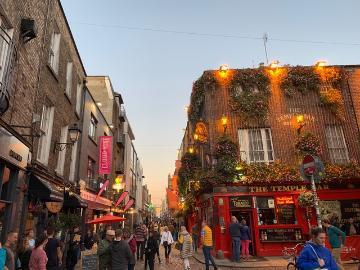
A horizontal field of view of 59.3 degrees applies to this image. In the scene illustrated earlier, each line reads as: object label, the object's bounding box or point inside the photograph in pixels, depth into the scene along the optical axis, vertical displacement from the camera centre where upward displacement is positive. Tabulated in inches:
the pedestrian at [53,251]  302.7 -6.4
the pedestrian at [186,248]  458.5 -10.7
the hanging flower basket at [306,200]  626.5 +70.2
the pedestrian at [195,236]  833.3 +10.5
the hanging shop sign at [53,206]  462.1 +53.8
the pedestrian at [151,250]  490.6 -13.0
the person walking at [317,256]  183.5 -10.7
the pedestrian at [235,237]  578.9 +3.7
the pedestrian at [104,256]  289.0 -11.7
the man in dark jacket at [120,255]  274.5 -10.5
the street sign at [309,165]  317.7 +69.6
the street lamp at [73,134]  512.7 +168.7
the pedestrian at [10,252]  246.7 -5.1
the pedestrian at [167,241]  647.1 +0.0
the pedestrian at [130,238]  469.7 +4.9
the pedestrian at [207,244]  478.0 -5.9
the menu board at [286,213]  666.8 +49.3
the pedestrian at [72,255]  458.0 -15.7
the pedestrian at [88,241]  593.1 +3.5
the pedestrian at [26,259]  294.5 -12.6
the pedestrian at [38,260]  247.3 -11.5
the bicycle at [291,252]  410.3 -19.2
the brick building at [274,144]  666.2 +203.1
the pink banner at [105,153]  863.7 +236.8
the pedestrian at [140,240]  621.0 +3.1
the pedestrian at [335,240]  330.6 -3.6
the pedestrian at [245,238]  608.6 +1.4
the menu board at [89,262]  346.0 -20.1
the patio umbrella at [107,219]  514.1 +36.7
